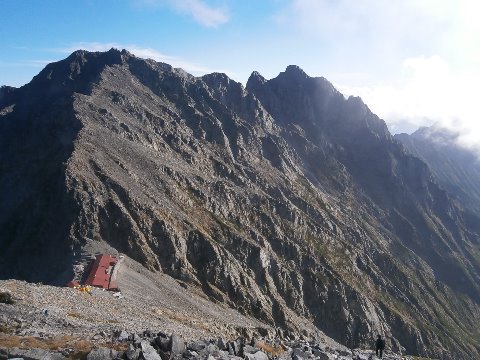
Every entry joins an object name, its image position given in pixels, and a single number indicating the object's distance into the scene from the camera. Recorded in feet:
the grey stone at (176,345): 99.49
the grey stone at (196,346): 105.50
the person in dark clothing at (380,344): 160.15
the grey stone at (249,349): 113.09
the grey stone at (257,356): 108.17
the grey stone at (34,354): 87.86
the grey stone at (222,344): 113.50
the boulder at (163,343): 100.62
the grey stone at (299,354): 123.34
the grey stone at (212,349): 105.29
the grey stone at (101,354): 89.76
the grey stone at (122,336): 108.27
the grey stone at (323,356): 133.59
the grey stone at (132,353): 91.25
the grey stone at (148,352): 92.41
